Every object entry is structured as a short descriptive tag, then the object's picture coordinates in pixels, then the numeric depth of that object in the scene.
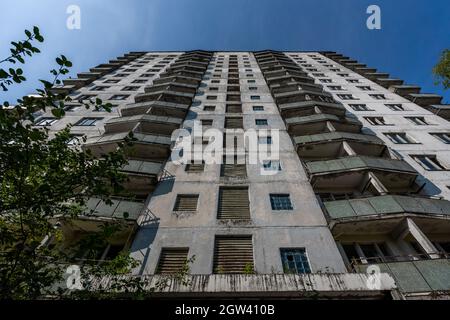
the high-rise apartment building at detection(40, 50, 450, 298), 8.41
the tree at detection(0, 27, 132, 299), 4.93
